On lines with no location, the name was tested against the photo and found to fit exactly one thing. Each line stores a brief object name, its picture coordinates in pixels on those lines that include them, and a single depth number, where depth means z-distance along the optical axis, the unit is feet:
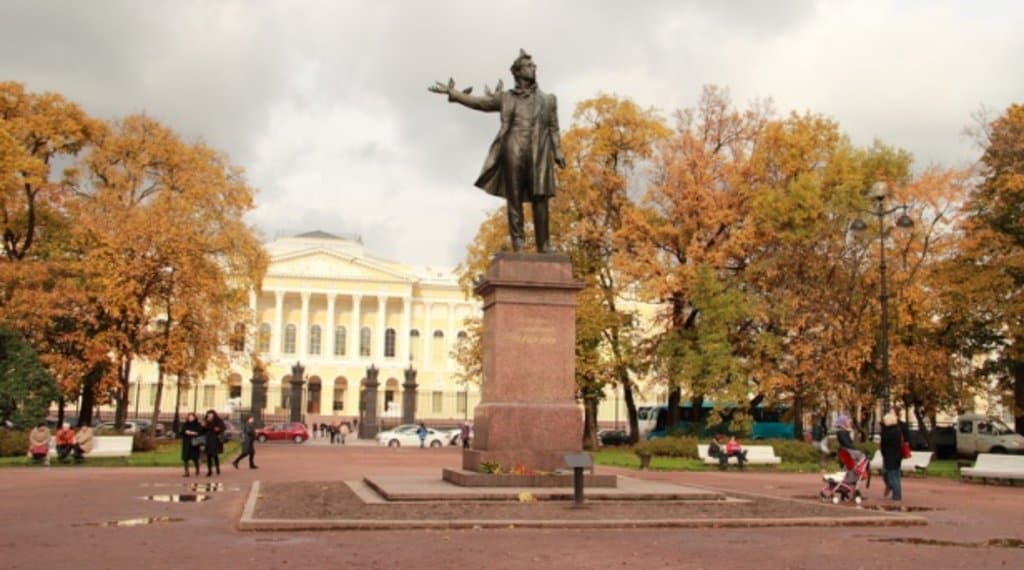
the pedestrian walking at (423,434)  167.85
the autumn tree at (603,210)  135.23
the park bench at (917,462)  85.87
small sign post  44.50
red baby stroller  52.65
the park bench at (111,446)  99.45
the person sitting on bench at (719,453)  94.94
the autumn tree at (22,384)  111.45
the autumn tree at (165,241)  123.44
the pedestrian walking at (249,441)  88.38
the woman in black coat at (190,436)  74.38
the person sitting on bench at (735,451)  96.32
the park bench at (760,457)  100.78
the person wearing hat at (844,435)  53.52
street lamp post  90.07
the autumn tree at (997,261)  110.83
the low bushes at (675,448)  110.63
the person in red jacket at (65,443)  93.15
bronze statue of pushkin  56.59
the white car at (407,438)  171.42
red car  183.54
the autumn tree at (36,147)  129.74
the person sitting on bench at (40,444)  88.33
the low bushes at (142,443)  115.23
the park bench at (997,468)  77.41
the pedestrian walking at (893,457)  55.31
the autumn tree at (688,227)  127.95
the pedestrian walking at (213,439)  75.87
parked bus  171.42
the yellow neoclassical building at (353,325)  319.27
